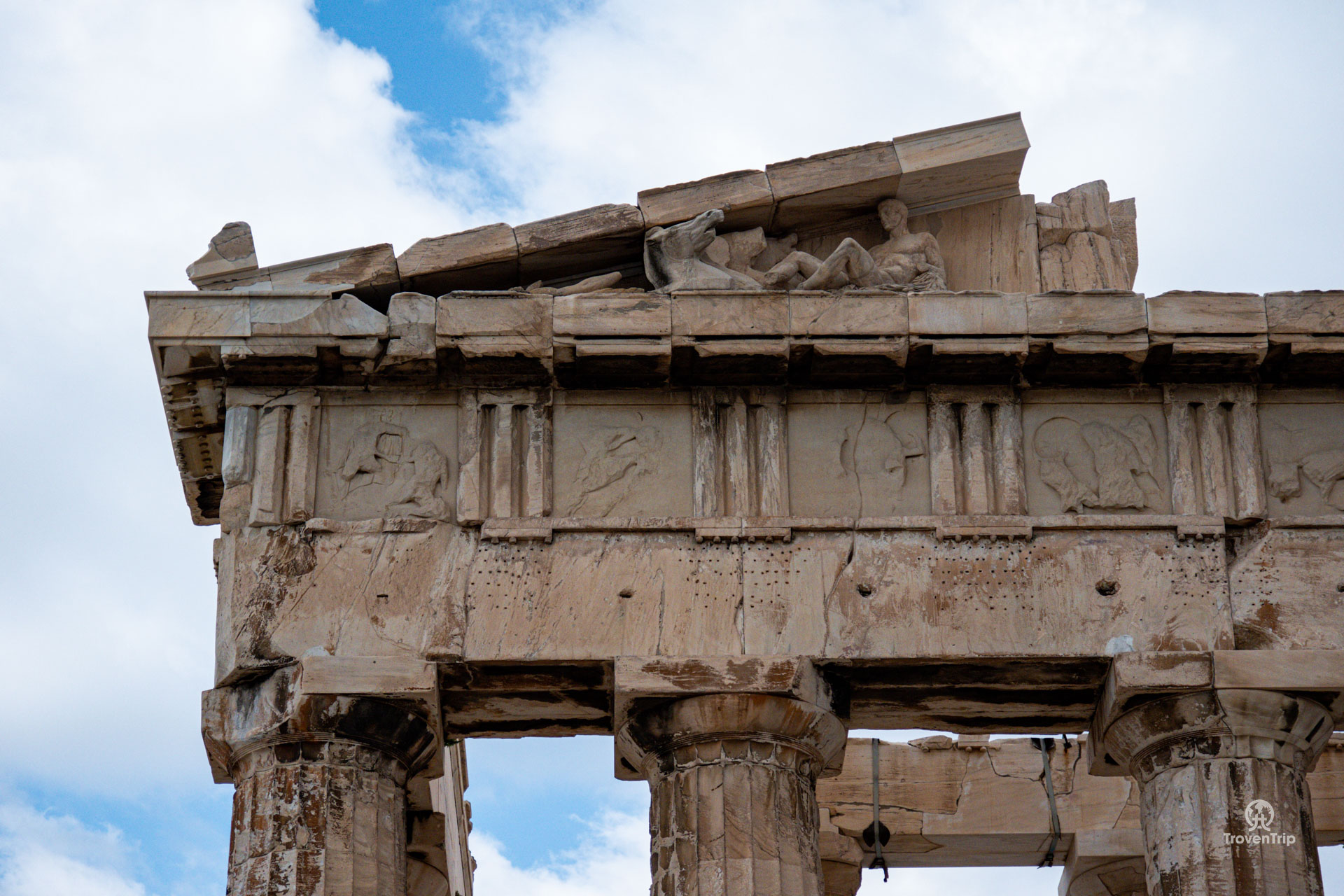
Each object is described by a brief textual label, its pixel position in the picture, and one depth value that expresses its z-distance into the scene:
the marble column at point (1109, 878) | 18.91
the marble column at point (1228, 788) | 13.45
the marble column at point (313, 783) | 13.35
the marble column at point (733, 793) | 13.56
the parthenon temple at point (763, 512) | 13.80
